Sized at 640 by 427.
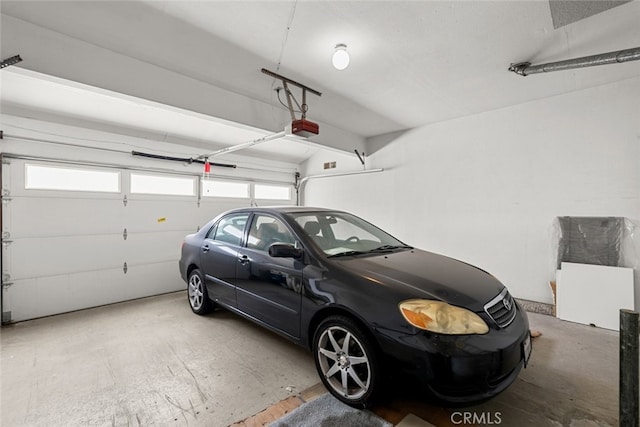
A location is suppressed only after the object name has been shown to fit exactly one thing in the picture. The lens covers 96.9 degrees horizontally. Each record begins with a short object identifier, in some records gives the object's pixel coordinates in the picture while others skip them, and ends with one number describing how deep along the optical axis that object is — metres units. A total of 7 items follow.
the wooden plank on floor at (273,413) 1.68
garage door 3.35
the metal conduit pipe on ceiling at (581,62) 2.34
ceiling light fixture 2.41
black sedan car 1.48
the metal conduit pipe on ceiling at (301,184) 6.05
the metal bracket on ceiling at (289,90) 2.94
